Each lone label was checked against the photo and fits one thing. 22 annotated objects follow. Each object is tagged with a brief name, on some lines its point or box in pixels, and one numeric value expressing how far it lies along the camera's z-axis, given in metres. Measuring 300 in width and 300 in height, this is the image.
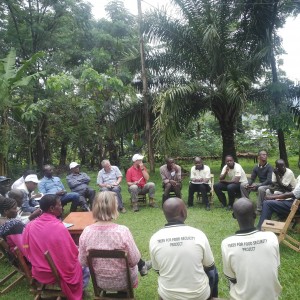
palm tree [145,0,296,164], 10.12
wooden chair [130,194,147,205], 8.51
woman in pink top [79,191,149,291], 3.17
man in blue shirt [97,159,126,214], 8.04
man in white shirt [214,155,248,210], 7.70
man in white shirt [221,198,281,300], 2.56
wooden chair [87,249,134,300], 3.04
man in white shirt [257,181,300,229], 5.49
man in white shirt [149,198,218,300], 2.67
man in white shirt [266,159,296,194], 6.44
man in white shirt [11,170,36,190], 6.57
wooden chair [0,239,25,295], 3.96
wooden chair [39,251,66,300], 3.45
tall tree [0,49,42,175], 8.74
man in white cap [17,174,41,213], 6.31
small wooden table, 4.80
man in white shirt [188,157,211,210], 8.05
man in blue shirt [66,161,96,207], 7.83
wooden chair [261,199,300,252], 4.90
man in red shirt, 8.28
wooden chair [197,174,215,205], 8.15
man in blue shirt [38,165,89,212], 7.29
